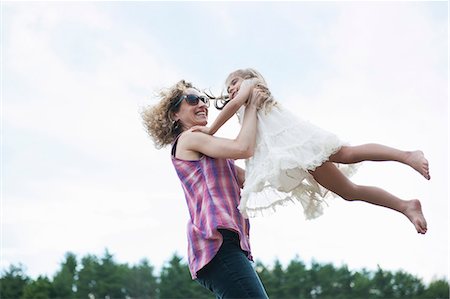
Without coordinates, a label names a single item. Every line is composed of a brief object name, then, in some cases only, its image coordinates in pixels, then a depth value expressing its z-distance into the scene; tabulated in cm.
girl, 284
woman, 258
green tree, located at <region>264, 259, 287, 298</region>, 2220
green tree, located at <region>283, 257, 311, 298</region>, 2233
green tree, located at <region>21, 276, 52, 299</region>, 2242
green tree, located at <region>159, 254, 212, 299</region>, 2267
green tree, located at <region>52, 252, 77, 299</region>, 2261
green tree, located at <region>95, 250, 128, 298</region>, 2241
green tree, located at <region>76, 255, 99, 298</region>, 2267
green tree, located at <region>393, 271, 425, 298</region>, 2228
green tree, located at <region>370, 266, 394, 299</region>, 2228
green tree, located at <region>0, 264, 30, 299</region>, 2191
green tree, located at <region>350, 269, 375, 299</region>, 2197
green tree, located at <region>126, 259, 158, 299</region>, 2217
